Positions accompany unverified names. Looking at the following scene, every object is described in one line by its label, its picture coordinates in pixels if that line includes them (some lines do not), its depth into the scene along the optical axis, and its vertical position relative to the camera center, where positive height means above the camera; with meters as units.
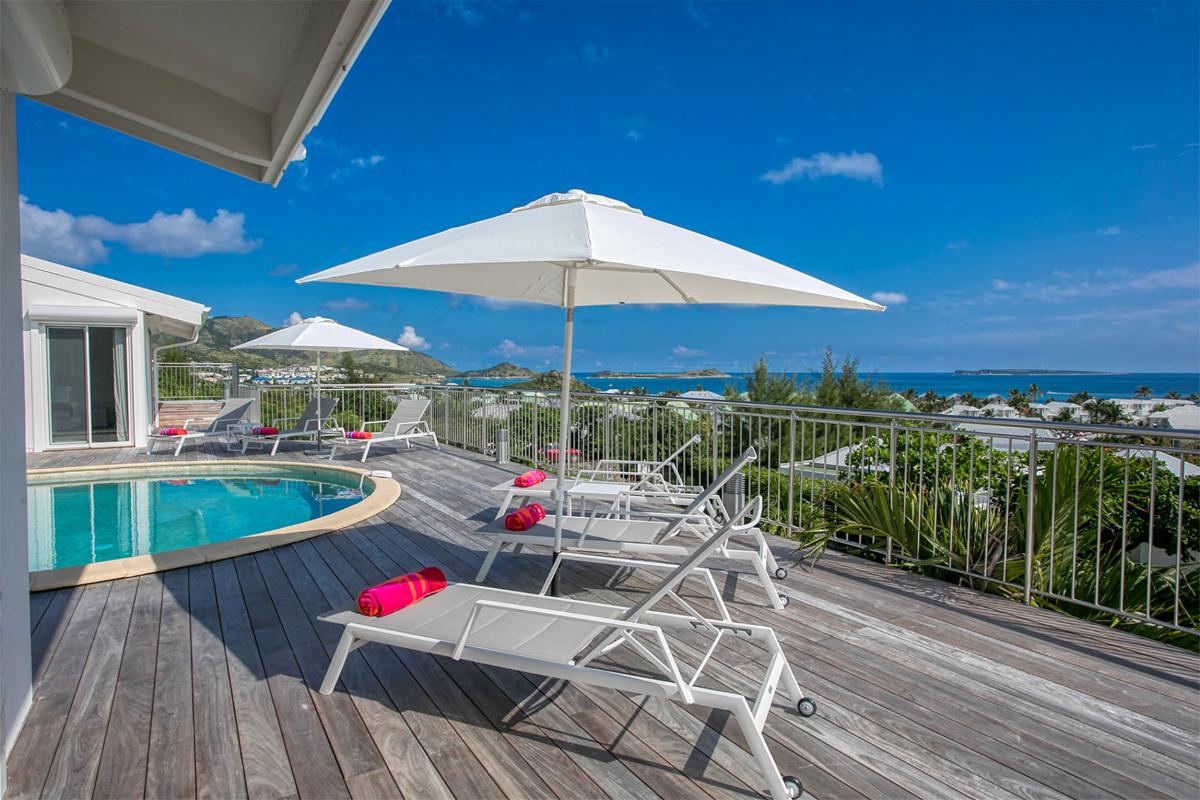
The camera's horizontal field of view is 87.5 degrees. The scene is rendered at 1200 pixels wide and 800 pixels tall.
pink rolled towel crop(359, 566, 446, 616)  2.66 -0.93
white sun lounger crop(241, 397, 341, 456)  10.56 -0.67
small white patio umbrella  10.05 +0.71
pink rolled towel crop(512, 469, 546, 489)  5.23 -0.81
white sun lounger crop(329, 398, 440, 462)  9.91 -0.73
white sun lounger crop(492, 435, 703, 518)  4.74 -0.85
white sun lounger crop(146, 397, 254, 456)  10.69 -0.75
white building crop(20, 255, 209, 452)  10.67 +0.42
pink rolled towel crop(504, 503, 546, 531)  4.10 -0.90
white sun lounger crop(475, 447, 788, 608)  3.66 -0.98
